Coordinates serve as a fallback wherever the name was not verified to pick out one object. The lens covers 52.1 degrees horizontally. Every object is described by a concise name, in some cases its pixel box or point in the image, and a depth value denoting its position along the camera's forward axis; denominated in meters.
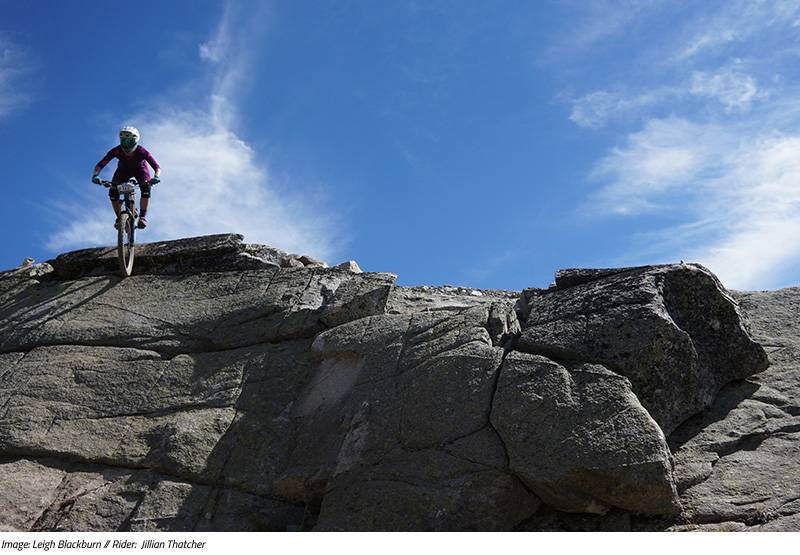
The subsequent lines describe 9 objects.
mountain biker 14.19
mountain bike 13.66
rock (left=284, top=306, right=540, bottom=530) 7.68
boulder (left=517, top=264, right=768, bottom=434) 8.37
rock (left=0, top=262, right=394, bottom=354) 11.52
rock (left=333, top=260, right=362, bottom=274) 12.66
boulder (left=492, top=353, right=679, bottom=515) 7.26
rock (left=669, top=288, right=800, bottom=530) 7.26
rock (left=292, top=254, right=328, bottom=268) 13.91
